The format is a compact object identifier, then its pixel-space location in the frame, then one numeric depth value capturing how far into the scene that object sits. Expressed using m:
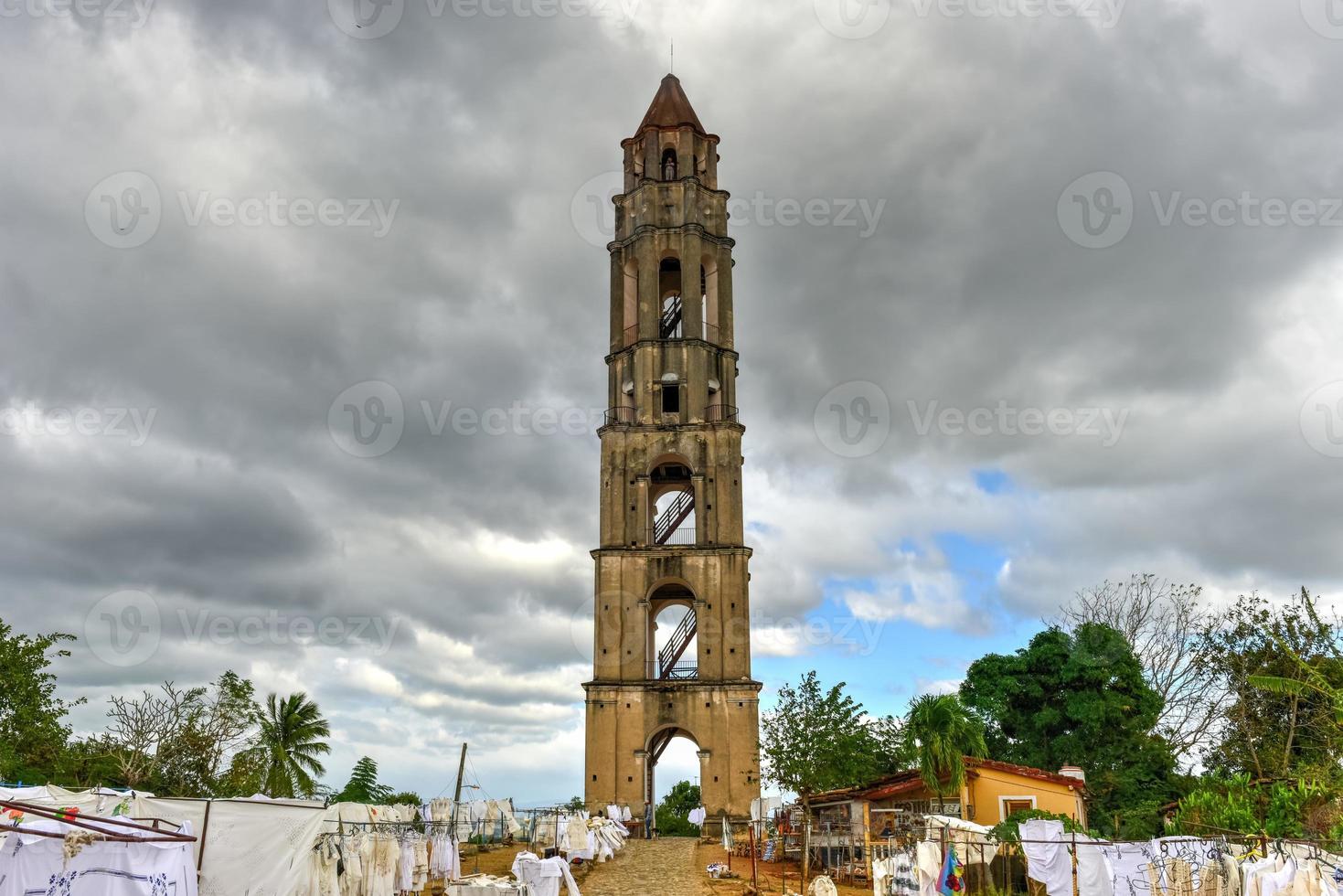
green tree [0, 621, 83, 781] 36.00
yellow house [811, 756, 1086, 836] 31.84
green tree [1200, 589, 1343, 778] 37.47
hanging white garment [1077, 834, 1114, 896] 20.45
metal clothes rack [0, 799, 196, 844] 11.09
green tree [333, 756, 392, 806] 47.32
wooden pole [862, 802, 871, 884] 25.16
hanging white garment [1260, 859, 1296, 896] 15.38
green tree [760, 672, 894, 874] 38.78
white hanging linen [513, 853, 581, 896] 21.45
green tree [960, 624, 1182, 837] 38.62
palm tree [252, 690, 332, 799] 48.94
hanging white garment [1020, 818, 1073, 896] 21.34
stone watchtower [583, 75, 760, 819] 41.50
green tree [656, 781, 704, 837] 53.12
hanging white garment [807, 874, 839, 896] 19.44
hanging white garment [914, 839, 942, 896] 21.05
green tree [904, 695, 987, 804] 29.89
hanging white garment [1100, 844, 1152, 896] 18.59
